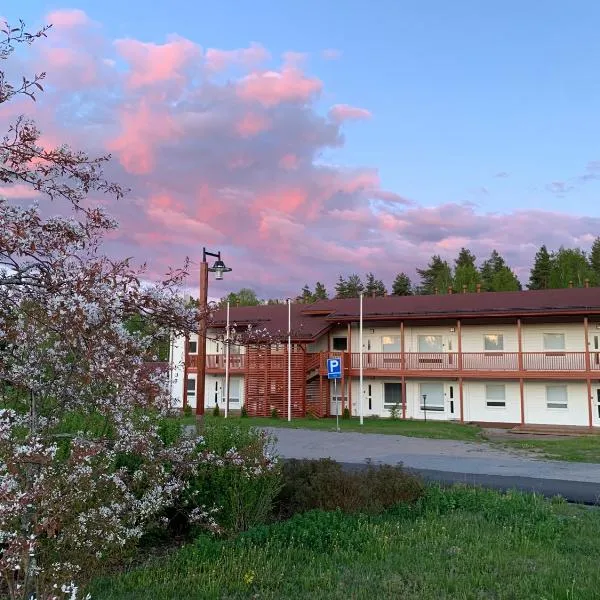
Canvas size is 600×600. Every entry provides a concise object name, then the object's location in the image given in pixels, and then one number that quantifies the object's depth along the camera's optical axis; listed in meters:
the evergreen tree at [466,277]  76.49
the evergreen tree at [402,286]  89.94
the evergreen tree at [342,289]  97.21
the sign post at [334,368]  29.03
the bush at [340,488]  8.20
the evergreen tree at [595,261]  76.70
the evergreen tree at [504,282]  73.94
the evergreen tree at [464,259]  92.93
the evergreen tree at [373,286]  93.54
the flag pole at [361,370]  29.52
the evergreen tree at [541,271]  79.62
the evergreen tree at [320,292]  101.28
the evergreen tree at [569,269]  74.81
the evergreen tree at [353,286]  96.64
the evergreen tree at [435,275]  87.19
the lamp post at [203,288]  12.62
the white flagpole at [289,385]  31.38
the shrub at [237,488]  7.16
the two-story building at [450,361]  29.89
